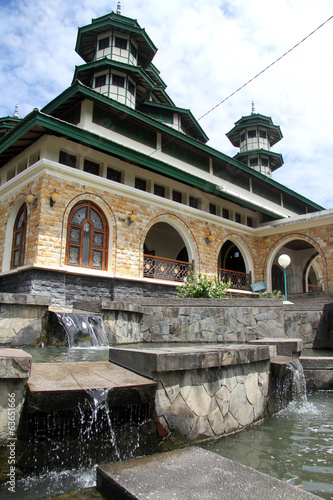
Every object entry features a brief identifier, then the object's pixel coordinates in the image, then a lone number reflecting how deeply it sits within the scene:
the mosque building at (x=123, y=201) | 10.68
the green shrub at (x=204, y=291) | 10.24
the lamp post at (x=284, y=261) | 11.82
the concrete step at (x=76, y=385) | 2.52
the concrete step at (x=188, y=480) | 1.82
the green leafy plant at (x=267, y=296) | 12.69
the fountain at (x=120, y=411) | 2.51
